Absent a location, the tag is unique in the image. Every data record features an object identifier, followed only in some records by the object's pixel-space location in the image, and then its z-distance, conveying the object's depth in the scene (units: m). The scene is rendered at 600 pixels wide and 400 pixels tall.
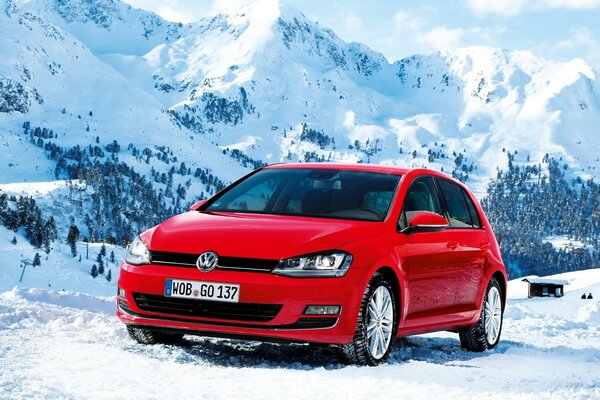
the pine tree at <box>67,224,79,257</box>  192.62
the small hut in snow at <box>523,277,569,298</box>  85.88
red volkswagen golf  6.26
